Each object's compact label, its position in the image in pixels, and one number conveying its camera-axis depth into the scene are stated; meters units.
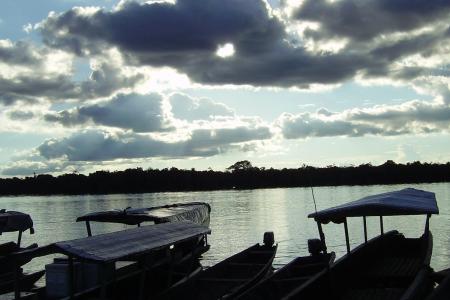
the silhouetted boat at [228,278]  19.41
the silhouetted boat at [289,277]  17.75
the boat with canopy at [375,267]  15.97
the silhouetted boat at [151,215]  23.88
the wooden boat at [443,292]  7.41
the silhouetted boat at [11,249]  25.26
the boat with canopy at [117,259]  13.98
